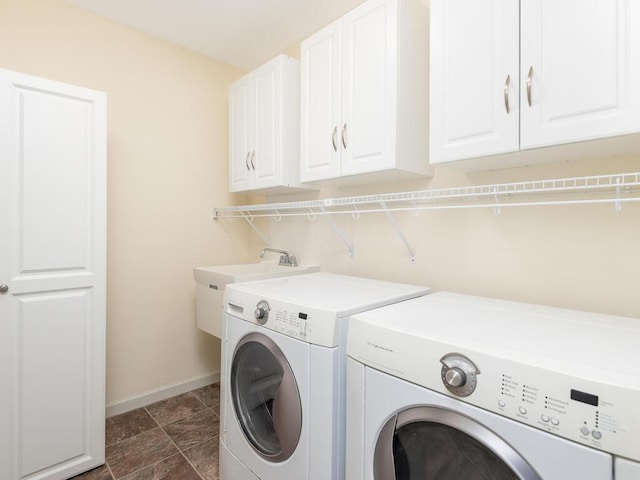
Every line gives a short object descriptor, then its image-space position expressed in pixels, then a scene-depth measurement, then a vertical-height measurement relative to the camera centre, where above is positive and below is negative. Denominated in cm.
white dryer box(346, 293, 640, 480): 63 -35
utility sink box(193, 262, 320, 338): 208 -27
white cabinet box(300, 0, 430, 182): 150 +71
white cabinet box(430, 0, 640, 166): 94 +53
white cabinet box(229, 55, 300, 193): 208 +74
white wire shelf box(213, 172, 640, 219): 121 +19
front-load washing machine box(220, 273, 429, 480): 112 -52
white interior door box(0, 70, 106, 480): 151 -19
